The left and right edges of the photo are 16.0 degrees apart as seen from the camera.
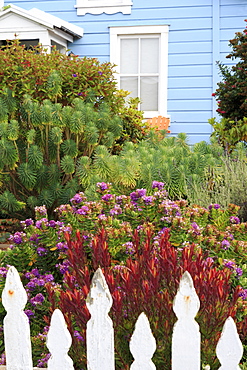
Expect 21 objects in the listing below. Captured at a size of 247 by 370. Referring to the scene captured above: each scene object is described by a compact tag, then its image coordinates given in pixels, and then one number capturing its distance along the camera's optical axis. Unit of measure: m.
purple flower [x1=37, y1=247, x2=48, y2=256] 5.63
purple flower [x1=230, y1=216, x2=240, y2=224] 6.03
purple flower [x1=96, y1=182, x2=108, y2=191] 6.48
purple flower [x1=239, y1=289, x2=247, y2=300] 4.62
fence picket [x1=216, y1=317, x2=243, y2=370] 3.15
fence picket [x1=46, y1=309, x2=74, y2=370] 3.34
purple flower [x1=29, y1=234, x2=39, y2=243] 5.76
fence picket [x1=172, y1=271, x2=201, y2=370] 3.17
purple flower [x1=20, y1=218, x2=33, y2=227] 6.09
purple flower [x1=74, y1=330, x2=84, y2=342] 3.86
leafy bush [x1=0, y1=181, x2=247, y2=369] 3.64
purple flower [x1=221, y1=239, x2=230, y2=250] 5.26
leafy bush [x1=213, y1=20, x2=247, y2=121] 13.18
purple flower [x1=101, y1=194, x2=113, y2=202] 6.00
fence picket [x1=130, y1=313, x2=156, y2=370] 3.19
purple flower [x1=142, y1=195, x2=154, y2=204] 5.89
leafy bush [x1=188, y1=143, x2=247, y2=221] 8.08
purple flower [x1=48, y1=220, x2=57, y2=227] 5.76
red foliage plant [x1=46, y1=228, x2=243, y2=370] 3.60
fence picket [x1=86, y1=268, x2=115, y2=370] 3.25
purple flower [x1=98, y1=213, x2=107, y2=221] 5.46
